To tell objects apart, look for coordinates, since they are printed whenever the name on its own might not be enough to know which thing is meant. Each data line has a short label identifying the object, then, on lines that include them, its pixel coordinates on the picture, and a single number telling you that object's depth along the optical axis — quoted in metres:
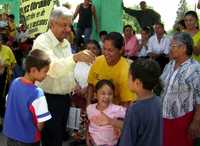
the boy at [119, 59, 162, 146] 2.47
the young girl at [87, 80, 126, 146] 3.19
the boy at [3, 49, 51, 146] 2.77
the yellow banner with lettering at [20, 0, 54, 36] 4.33
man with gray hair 3.04
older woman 3.32
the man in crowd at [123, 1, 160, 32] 8.95
